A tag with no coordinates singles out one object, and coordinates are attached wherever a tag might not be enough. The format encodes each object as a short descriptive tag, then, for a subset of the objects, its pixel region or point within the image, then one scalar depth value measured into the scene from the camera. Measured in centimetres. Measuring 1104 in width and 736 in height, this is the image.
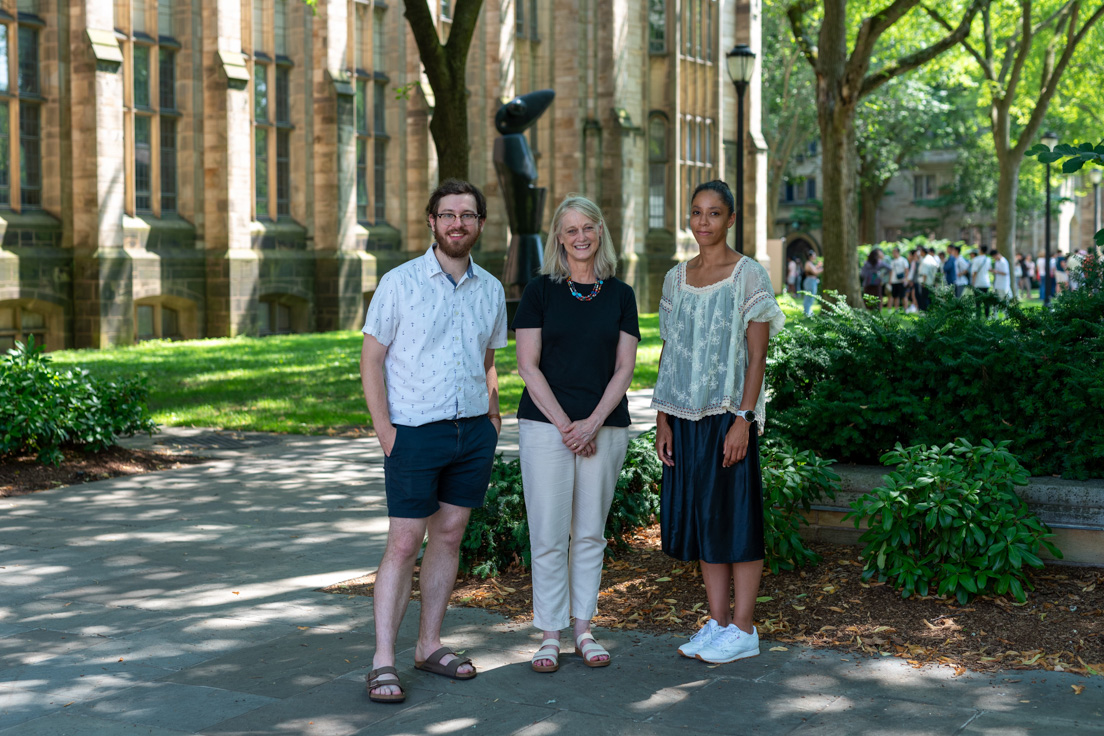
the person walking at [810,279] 3192
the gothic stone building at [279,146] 2305
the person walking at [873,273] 3234
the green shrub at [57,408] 970
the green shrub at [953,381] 628
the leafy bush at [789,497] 602
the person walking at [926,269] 3259
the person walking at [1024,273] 4669
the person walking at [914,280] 3403
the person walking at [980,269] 2891
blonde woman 487
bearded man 465
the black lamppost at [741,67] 1945
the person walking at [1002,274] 2838
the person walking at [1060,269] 4329
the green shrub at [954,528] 548
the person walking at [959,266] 3198
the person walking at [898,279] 3409
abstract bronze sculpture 2205
